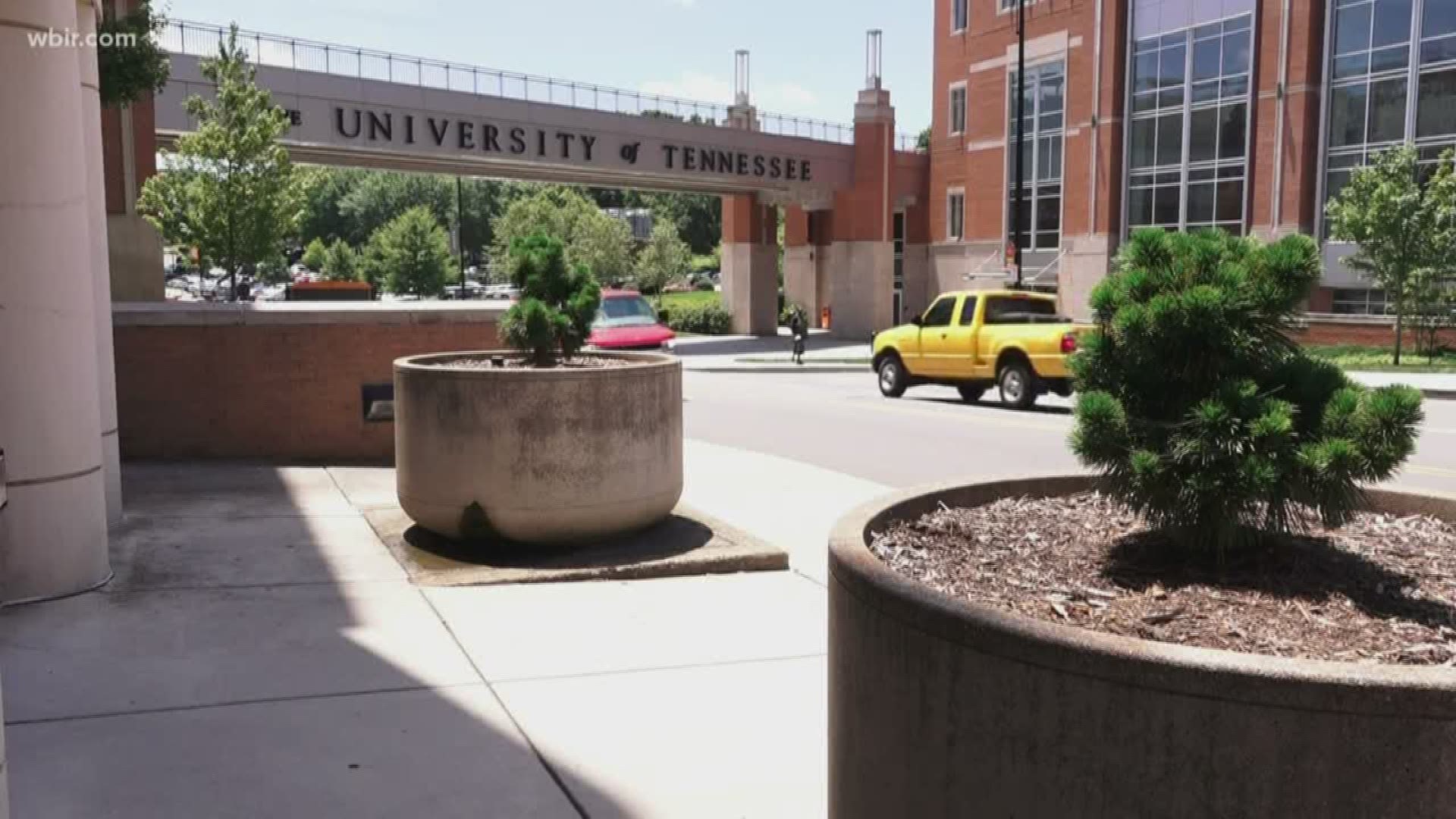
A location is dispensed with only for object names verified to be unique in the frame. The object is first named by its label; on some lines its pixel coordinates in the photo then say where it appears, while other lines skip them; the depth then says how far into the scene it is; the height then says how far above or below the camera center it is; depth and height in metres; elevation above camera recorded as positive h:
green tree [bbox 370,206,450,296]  74.31 +1.59
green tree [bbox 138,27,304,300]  24.72 +2.00
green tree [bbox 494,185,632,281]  63.34 +2.65
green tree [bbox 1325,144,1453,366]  29.38 +1.47
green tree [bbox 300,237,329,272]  107.94 +2.54
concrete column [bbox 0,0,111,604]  6.23 -0.20
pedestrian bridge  30.31 +4.09
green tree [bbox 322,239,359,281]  90.12 +1.42
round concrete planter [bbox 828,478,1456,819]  2.39 -0.89
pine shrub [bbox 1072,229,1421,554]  3.41 -0.33
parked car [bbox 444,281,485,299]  79.56 -0.46
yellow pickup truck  20.19 -1.04
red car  26.70 -0.89
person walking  34.00 -1.19
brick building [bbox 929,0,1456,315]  34.38 +5.06
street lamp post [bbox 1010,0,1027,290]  32.72 +4.87
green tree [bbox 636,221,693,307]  65.25 +1.30
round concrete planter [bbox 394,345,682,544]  7.62 -1.00
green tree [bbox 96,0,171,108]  13.97 +2.49
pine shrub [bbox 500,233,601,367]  8.64 -0.13
